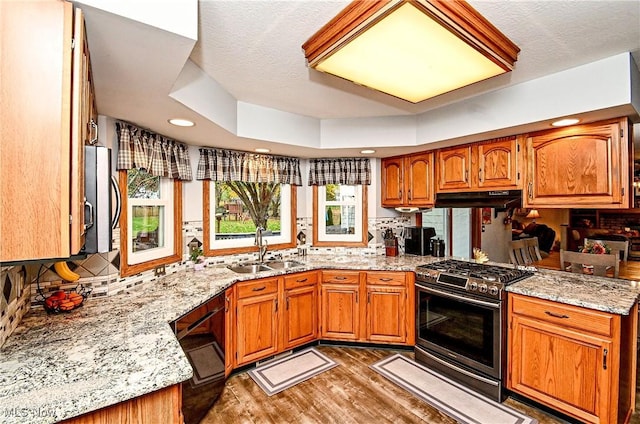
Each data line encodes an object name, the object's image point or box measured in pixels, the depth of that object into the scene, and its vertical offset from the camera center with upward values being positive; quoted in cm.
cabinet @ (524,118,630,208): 214 +32
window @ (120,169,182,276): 242 -8
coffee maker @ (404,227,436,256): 360 -35
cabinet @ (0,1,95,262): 94 +27
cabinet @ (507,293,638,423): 189 -99
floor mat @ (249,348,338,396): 252 -140
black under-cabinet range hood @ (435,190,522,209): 269 +10
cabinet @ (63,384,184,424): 105 -71
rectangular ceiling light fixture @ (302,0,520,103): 127 +80
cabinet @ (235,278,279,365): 266 -96
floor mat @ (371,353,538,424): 214 -142
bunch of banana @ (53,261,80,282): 191 -38
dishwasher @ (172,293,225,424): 183 -96
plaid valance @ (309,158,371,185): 373 +48
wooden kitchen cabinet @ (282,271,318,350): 294 -97
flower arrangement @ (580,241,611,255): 303 -39
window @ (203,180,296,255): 329 -3
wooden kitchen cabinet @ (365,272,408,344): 304 -96
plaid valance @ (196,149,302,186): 315 +49
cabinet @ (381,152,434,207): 335 +34
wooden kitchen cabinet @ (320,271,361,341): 312 -96
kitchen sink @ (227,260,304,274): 319 -59
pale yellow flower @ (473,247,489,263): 314 -47
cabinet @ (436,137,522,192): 268 +42
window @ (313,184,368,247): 384 -4
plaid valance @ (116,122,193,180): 232 +49
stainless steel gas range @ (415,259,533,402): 236 -93
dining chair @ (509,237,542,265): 307 -42
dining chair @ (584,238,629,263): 359 -45
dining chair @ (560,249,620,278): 268 -47
